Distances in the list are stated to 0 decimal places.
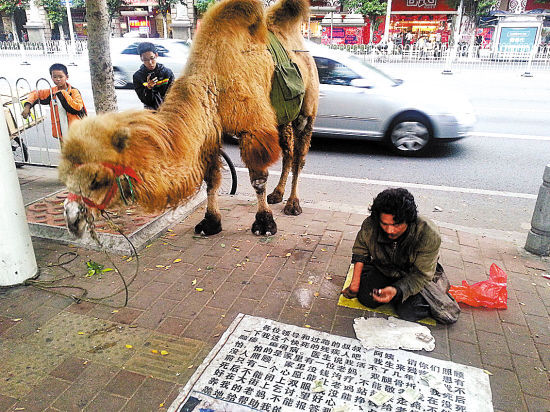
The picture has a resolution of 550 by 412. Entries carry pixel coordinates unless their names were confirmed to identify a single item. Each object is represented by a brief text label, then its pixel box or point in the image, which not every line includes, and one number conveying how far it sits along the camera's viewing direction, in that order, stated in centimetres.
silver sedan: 765
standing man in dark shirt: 530
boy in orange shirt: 562
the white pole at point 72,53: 2167
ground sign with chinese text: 241
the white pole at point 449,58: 1877
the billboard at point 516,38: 2325
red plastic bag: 333
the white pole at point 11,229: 329
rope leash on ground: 337
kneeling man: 286
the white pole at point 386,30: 2681
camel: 260
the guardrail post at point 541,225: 402
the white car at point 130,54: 1185
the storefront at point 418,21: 3171
